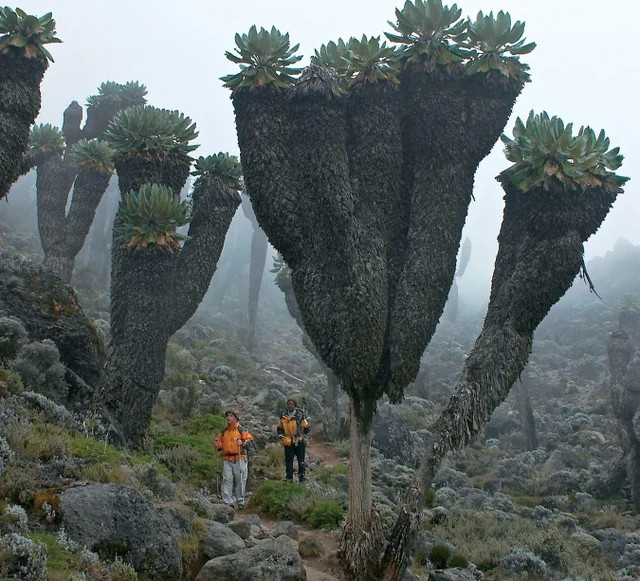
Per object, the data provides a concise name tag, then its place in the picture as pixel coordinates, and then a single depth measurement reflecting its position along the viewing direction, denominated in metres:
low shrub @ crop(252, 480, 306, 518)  10.27
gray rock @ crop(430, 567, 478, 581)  7.70
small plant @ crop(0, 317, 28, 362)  10.95
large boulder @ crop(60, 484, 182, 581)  5.40
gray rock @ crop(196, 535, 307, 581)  5.84
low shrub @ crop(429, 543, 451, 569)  8.91
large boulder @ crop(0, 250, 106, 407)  12.16
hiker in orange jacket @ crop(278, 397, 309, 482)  11.43
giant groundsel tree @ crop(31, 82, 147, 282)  18.62
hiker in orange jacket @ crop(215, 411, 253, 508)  10.04
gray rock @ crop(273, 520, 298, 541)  8.91
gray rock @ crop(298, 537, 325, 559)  8.20
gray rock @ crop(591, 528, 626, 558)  10.08
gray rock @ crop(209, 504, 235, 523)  8.45
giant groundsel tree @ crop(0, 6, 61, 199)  9.60
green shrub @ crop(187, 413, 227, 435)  14.64
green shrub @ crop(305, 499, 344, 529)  9.64
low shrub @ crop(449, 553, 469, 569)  8.80
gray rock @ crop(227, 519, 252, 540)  7.96
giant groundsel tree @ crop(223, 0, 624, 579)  7.83
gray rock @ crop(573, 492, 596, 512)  13.66
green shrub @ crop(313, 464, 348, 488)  12.45
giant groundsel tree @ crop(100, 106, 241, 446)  10.80
